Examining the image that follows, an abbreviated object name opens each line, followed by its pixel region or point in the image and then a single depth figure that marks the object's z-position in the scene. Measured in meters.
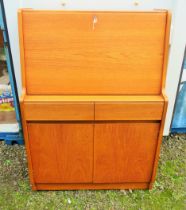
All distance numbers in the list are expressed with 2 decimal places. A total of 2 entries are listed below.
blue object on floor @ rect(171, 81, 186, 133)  2.28
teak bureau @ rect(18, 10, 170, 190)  1.49
